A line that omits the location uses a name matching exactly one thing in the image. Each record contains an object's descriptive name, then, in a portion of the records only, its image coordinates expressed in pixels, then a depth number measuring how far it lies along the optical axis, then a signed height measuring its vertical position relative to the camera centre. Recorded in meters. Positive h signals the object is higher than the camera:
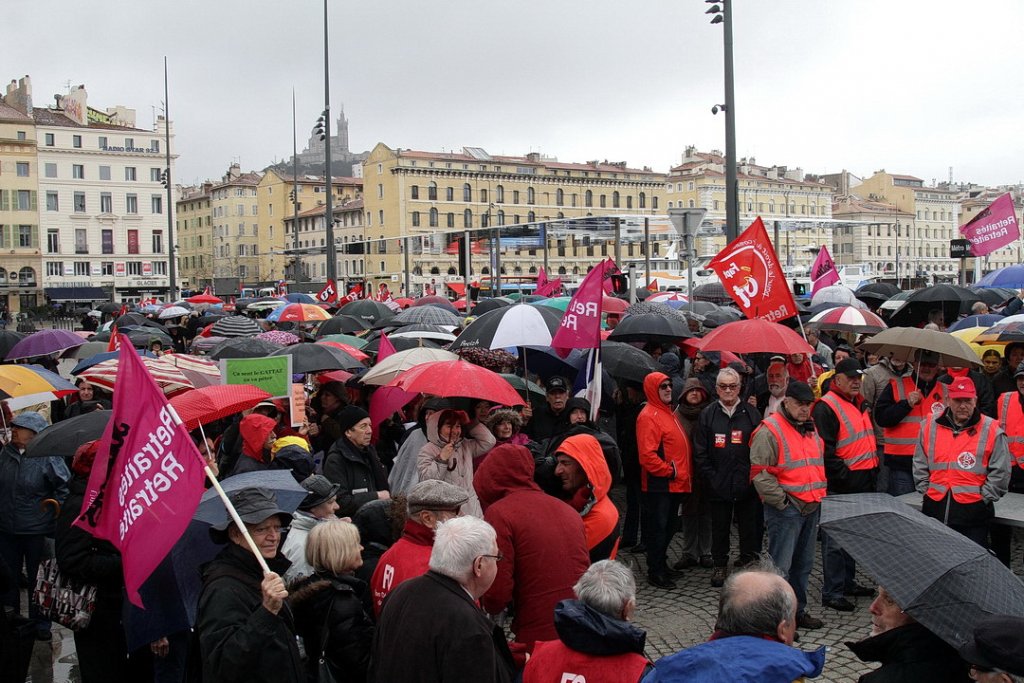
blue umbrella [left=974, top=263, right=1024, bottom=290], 16.72 +0.18
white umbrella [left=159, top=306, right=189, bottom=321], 22.84 -0.32
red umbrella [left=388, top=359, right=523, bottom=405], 6.02 -0.57
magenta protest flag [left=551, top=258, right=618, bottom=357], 7.70 -0.20
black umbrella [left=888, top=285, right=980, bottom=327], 12.96 -0.23
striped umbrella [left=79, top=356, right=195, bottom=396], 8.03 -0.68
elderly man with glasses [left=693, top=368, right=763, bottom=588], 6.84 -1.28
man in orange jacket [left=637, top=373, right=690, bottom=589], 7.09 -1.27
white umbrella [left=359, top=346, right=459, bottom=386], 7.75 -0.57
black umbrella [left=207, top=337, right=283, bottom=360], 10.00 -0.55
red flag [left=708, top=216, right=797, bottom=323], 8.94 +0.14
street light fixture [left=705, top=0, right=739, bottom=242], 13.30 +2.20
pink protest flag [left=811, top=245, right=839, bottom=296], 17.88 +0.37
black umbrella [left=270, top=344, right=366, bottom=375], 8.84 -0.60
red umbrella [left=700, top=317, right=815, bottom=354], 7.71 -0.41
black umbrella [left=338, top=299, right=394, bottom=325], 16.20 -0.25
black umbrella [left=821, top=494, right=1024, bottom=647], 2.91 -0.91
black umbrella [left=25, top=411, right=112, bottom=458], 5.67 -0.83
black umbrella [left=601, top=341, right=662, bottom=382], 8.35 -0.63
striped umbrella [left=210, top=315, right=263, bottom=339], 13.32 -0.42
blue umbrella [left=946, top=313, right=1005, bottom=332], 11.13 -0.41
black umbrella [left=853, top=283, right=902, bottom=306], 18.14 -0.07
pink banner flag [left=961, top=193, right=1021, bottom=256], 16.33 +1.05
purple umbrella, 11.87 -0.56
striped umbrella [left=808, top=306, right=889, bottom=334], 10.84 -0.37
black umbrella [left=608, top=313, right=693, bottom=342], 9.88 -0.39
